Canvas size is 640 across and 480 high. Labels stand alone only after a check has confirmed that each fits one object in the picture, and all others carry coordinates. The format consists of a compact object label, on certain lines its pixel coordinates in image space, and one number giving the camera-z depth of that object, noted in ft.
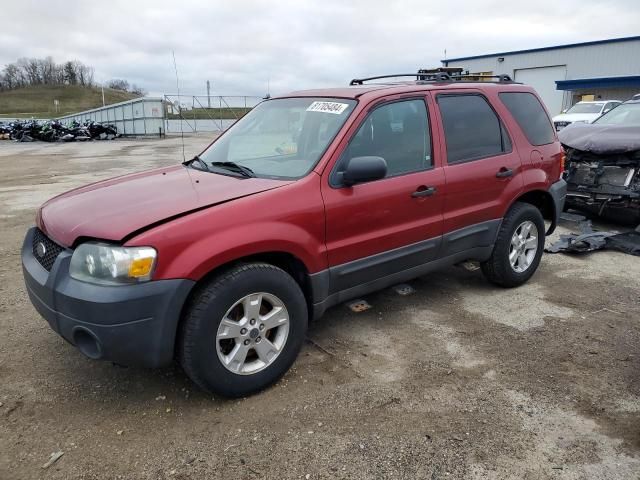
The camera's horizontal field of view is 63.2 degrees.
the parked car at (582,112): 64.85
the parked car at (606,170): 22.07
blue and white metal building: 104.17
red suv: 8.86
